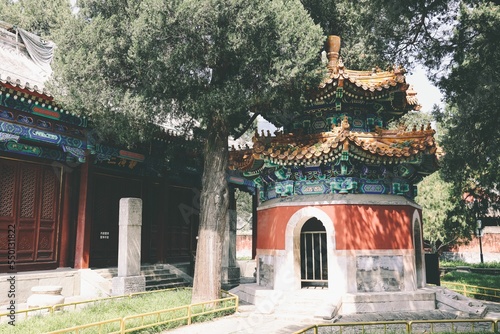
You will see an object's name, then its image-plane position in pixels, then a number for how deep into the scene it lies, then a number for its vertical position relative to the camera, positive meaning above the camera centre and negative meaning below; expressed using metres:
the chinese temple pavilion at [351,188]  10.66 +1.24
